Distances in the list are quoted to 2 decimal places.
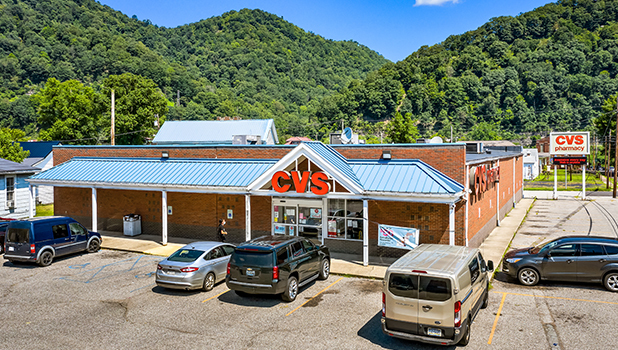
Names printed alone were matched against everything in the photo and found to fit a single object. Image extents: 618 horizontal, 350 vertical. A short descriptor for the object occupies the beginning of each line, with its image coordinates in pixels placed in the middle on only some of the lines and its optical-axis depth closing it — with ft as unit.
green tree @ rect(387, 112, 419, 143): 225.76
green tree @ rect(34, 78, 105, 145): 195.31
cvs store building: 58.29
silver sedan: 45.65
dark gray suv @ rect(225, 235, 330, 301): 41.34
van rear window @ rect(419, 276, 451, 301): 29.63
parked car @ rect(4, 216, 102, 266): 57.67
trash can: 79.10
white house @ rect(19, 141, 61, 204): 131.75
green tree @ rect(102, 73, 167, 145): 191.52
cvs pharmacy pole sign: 137.90
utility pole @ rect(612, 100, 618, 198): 143.54
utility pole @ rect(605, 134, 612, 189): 170.06
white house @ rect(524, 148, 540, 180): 249.96
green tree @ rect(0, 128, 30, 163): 150.41
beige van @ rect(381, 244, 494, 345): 29.58
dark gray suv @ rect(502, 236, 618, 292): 45.11
